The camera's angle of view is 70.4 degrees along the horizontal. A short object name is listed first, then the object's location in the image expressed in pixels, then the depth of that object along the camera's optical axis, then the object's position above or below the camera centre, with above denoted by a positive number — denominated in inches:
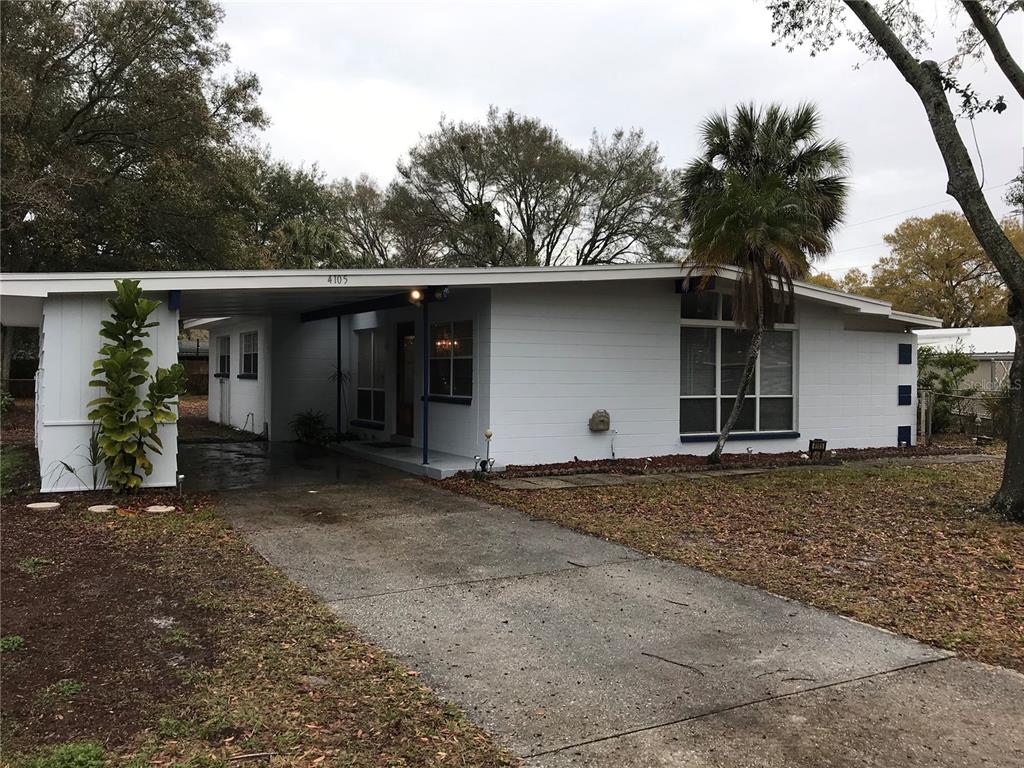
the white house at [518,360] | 330.6 +18.4
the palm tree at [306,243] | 1063.0 +215.1
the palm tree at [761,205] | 387.2 +103.2
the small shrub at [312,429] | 553.6 -32.3
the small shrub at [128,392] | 300.2 -2.2
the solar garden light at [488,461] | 386.6 -39.2
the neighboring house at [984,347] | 794.8 +51.8
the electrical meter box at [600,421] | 426.9 -18.6
